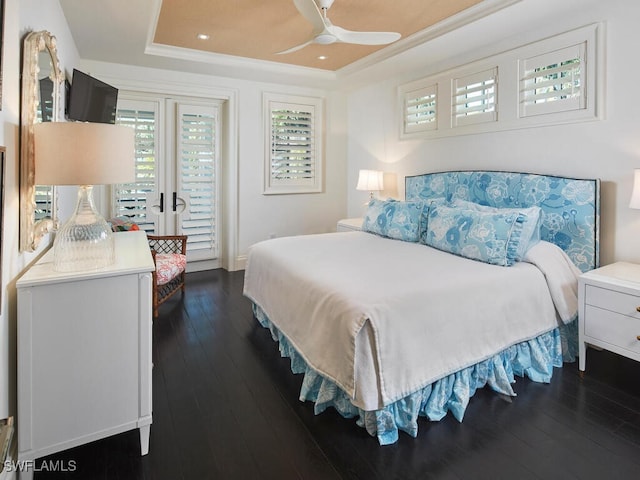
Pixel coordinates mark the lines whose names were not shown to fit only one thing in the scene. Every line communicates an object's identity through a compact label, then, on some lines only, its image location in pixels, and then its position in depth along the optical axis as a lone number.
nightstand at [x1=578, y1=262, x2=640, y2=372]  2.22
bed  1.87
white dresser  1.56
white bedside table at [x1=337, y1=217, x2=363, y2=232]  4.60
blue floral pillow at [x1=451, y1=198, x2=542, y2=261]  2.61
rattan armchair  3.45
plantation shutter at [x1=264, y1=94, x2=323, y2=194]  5.24
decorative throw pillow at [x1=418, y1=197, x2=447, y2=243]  3.39
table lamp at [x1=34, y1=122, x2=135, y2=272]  1.66
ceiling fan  2.69
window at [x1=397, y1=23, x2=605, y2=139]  2.86
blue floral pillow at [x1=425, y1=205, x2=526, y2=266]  2.58
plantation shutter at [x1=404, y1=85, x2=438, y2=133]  4.19
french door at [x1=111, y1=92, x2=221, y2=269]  4.59
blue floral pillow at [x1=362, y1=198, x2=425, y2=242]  3.44
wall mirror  1.70
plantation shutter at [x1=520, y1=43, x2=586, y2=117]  2.91
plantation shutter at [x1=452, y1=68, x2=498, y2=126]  3.56
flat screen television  3.04
